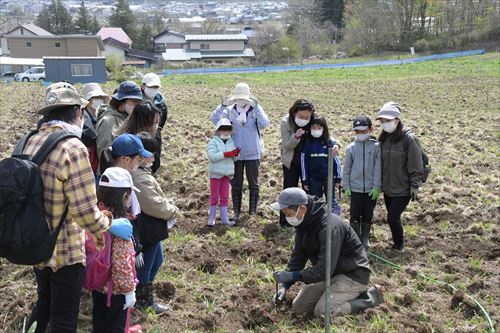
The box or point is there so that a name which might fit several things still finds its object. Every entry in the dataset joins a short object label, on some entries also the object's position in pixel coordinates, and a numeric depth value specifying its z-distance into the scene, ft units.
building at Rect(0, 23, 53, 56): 242.68
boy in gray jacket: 21.26
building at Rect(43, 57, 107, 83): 137.39
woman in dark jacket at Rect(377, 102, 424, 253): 20.72
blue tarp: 152.46
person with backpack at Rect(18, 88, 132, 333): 10.85
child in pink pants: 23.89
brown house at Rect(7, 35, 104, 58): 203.72
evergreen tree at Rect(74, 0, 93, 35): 291.09
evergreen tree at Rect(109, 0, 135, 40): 281.54
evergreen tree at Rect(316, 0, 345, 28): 262.06
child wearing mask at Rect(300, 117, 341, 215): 22.53
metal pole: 11.57
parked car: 144.46
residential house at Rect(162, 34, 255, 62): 268.82
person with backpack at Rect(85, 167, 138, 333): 12.39
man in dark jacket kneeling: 15.83
